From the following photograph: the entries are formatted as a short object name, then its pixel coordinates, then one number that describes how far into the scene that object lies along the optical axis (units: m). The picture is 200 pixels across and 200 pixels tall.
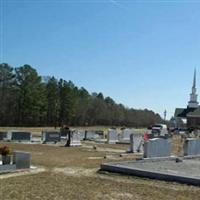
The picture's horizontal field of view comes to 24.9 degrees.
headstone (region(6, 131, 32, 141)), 33.25
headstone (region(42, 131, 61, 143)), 32.75
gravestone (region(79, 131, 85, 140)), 37.81
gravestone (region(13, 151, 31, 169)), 15.01
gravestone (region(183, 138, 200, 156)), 23.96
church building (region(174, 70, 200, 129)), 118.31
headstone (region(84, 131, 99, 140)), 40.04
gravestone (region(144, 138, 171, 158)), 20.31
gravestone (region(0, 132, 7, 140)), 33.46
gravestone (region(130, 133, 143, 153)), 26.50
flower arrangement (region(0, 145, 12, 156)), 15.31
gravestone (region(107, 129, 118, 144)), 36.50
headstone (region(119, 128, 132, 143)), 37.72
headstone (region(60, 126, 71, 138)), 37.20
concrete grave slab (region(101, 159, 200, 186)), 13.79
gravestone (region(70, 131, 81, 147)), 30.28
